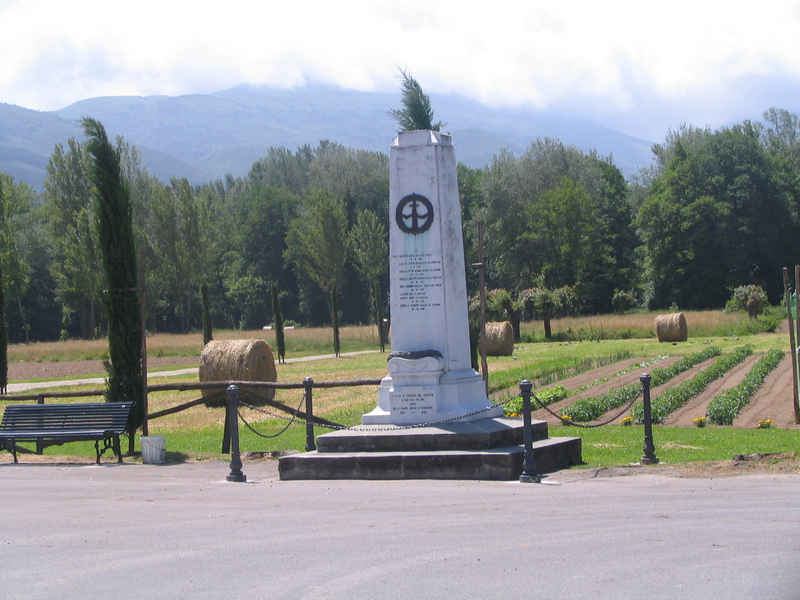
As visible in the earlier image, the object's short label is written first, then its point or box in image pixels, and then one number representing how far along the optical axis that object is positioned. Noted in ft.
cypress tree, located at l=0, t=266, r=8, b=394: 97.96
